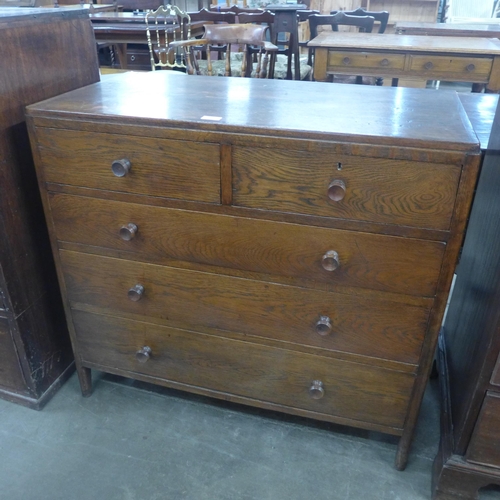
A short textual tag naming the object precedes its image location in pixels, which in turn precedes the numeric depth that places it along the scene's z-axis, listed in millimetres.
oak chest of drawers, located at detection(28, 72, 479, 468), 867
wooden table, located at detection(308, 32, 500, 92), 2361
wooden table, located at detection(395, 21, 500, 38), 3297
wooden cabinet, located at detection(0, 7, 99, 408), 1041
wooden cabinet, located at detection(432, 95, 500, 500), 941
